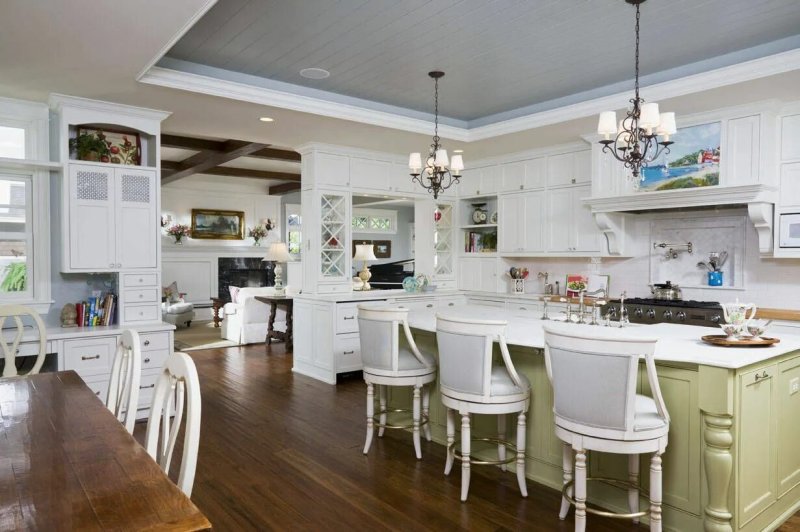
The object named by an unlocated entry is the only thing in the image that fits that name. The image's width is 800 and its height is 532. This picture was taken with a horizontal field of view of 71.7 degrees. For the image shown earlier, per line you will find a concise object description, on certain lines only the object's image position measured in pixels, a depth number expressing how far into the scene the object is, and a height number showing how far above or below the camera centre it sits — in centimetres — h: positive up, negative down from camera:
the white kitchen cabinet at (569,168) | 585 +93
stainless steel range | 467 -51
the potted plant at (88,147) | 455 +85
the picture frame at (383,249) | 1210 +6
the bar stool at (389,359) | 357 -71
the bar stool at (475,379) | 299 -71
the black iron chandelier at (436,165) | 437 +70
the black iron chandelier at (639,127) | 306 +72
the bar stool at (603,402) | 235 -66
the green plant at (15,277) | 446 -23
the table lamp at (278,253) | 880 -3
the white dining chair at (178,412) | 155 -50
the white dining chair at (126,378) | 215 -54
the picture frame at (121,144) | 471 +92
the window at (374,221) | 1173 +67
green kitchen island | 242 -86
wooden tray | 270 -43
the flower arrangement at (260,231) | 1191 +43
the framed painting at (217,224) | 1127 +54
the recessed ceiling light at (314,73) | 434 +142
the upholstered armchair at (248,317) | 796 -97
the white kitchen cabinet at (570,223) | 586 +33
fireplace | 1163 -47
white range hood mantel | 441 +46
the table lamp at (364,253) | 763 -2
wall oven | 438 +19
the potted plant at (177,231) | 1095 +37
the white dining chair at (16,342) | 321 -55
